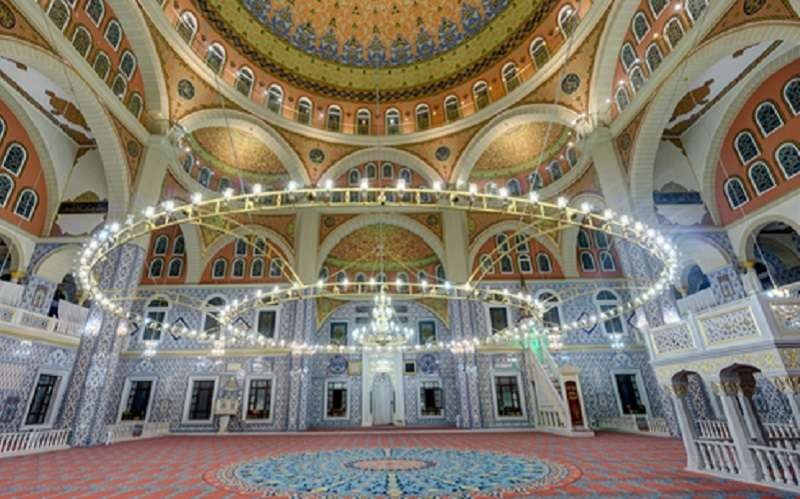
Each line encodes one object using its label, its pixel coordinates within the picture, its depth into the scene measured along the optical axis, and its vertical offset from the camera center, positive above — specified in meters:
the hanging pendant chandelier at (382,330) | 8.61 +1.45
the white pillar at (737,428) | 4.23 -0.46
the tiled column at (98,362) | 8.38 +0.88
